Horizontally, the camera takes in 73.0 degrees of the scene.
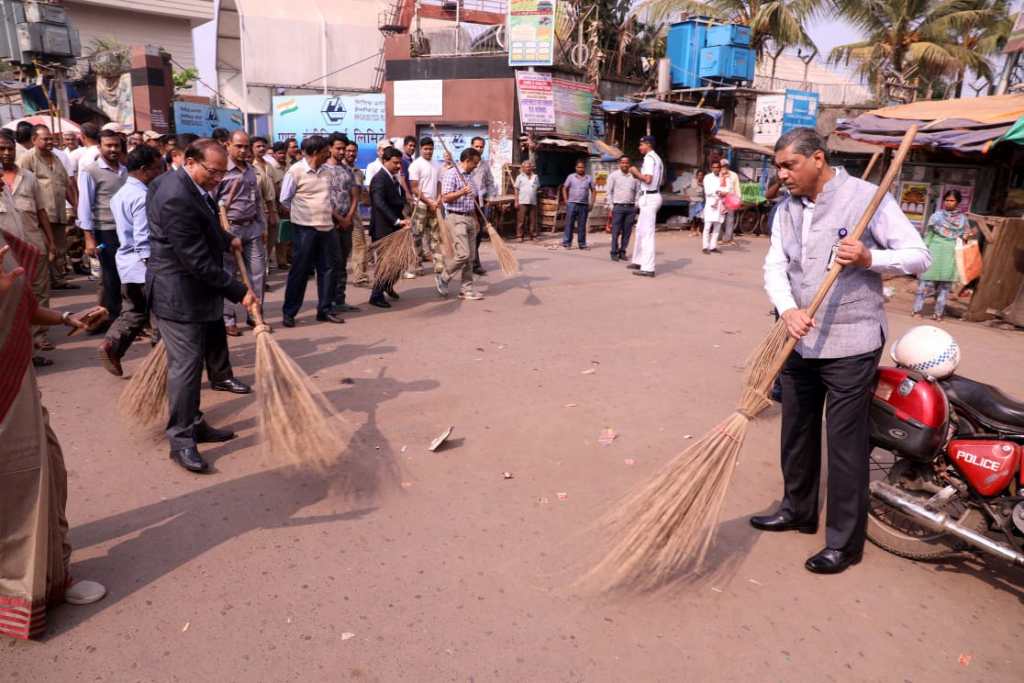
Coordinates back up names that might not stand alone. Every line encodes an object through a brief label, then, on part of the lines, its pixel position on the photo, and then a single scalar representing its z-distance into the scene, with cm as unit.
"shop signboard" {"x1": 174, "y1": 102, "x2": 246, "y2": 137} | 2058
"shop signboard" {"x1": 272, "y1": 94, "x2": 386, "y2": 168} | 1947
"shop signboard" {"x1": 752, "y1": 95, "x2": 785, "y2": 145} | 1922
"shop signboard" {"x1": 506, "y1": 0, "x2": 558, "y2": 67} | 1570
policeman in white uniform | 1015
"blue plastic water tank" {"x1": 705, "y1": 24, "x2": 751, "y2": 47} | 1922
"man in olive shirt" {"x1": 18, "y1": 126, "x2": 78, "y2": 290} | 712
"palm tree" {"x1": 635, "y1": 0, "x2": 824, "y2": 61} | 2114
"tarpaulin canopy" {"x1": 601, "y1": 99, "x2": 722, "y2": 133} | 1650
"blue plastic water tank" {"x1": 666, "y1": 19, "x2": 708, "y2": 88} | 1956
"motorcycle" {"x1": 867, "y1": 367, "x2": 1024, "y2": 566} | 282
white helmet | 307
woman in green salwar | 813
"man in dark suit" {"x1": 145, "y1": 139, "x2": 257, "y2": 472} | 365
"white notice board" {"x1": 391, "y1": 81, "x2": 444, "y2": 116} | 1769
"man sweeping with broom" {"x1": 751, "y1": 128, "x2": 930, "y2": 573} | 274
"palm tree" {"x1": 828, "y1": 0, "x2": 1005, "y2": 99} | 2088
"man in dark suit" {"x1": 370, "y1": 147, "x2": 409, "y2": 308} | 786
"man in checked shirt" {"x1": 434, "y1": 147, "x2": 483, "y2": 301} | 788
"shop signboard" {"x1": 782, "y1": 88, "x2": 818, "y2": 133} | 1903
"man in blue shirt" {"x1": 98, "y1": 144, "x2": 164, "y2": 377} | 496
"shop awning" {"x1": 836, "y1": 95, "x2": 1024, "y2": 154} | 870
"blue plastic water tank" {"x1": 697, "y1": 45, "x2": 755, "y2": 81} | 1927
